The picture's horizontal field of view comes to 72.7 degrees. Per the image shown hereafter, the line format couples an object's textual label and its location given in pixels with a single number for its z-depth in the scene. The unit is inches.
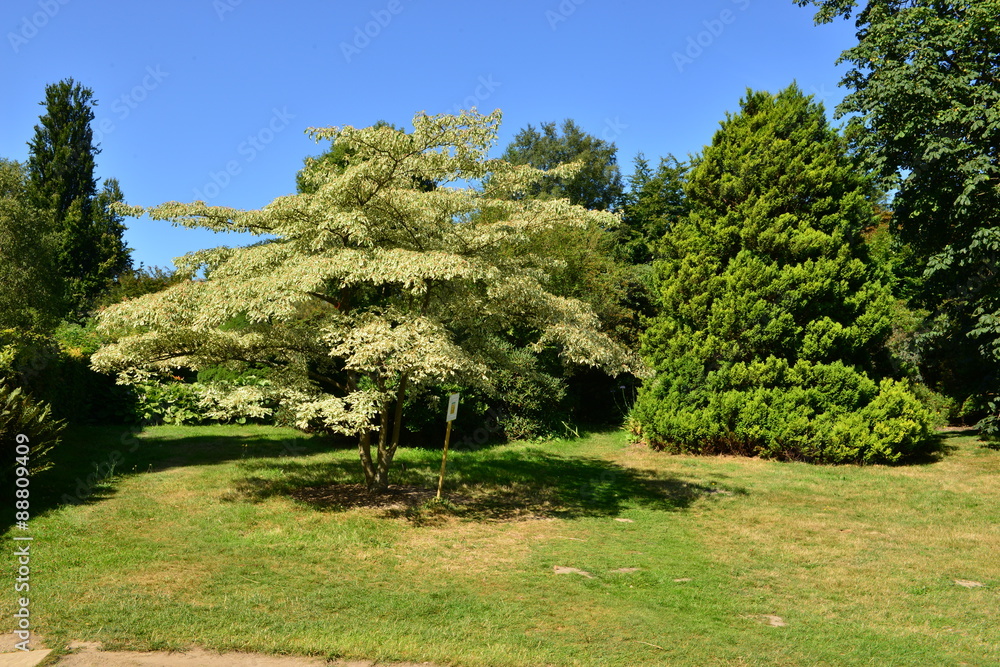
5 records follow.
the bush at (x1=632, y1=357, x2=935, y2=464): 595.2
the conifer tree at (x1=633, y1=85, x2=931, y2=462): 610.5
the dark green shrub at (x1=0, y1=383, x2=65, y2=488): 349.4
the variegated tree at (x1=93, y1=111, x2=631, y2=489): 354.9
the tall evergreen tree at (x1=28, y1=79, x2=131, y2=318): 1482.5
